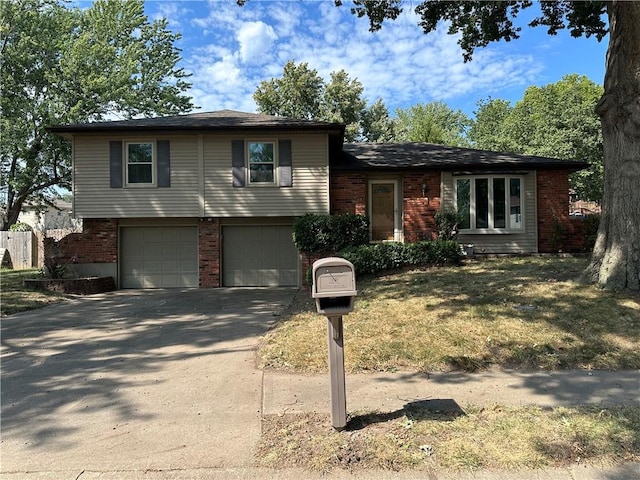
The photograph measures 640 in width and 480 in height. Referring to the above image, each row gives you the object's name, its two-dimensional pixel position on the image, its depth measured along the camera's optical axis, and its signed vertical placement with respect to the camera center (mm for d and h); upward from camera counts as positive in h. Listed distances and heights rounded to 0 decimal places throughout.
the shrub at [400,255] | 10648 -390
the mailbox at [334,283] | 3199 -324
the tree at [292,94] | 32844 +11685
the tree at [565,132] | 22594 +6240
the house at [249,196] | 12984 +1410
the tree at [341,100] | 33906 +11460
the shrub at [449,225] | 12648 +433
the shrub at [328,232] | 12102 +254
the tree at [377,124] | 36062 +9971
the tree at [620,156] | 7012 +1398
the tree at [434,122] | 37766 +11786
